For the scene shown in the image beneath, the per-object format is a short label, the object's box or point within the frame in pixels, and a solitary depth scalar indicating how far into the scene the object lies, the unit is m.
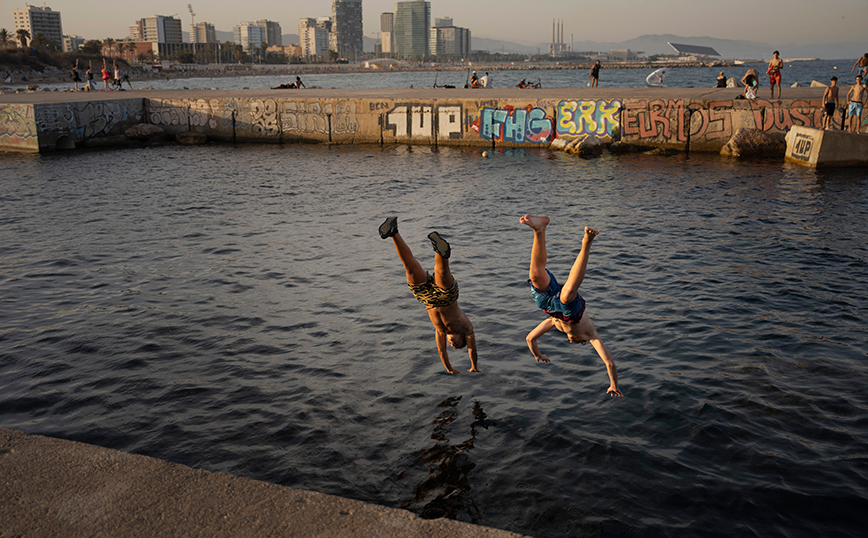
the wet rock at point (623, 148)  30.31
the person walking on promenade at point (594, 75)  43.09
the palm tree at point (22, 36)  160.75
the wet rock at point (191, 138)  37.59
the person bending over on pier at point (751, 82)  29.14
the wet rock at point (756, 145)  27.64
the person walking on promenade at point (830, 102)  24.81
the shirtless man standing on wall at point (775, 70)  28.23
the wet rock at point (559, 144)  31.49
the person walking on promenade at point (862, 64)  23.50
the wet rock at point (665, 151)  29.55
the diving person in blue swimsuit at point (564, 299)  6.41
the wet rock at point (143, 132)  37.38
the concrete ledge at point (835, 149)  24.61
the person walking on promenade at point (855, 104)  25.23
